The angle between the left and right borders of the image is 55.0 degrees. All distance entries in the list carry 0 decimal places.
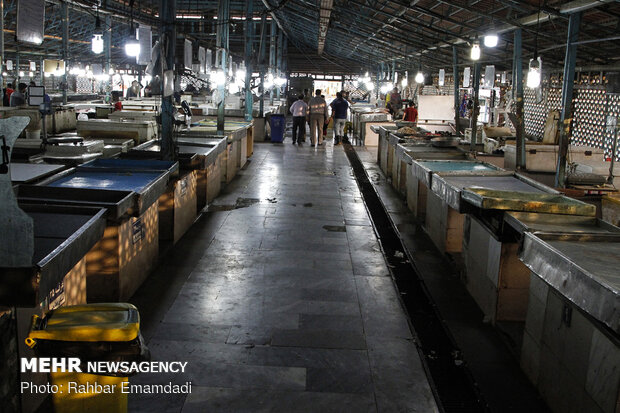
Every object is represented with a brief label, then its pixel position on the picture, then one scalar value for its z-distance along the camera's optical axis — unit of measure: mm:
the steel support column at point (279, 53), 32875
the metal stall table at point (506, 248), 5047
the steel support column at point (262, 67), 21748
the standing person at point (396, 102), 28047
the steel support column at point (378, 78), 37281
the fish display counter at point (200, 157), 8766
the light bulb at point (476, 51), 11273
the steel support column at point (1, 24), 8567
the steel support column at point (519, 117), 10469
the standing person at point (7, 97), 20156
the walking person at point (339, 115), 20578
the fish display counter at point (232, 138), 12662
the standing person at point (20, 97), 16875
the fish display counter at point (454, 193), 6554
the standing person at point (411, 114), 20312
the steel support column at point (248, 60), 18375
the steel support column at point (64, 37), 22191
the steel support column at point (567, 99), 8891
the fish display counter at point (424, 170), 7977
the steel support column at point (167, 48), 8484
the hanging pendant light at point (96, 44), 15495
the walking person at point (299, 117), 20047
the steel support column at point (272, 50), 25719
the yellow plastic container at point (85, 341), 3105
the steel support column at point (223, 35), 14532
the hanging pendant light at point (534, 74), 9922
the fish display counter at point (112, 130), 11906
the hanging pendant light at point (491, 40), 11564
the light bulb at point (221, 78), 14489
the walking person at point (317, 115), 19734
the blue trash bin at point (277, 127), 20812
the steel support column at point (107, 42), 27688
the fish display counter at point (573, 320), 3357
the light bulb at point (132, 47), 13391
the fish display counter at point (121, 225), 5617
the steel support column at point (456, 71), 14437
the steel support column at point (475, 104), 10047
